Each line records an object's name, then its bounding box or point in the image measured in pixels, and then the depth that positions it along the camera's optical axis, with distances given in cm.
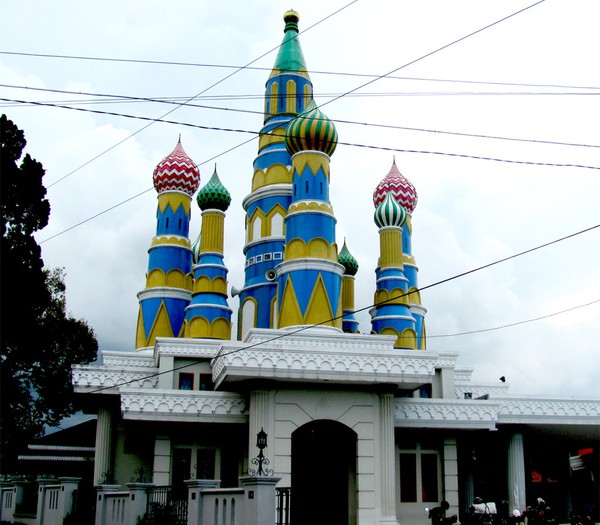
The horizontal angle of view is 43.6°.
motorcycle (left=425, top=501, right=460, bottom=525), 1519
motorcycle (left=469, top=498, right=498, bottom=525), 1623
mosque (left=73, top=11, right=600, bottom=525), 2000
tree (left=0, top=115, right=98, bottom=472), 1798
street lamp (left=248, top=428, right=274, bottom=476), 1316
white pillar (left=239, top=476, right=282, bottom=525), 1186
